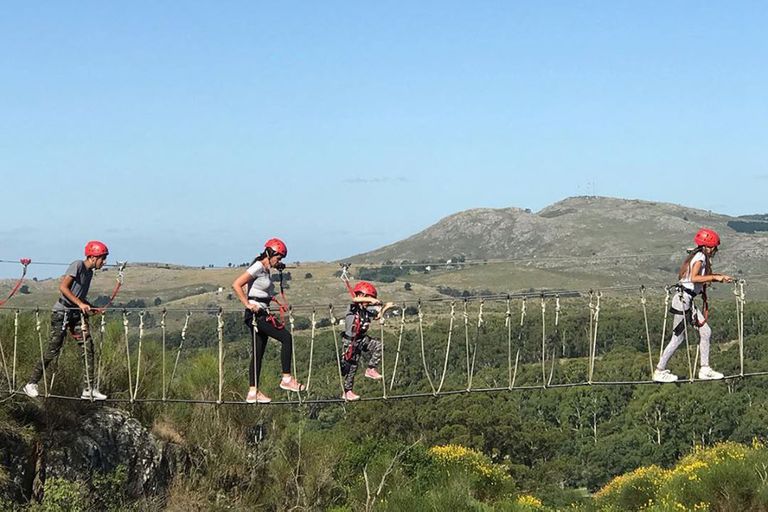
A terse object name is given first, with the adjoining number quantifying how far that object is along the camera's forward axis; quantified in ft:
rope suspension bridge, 42.93
